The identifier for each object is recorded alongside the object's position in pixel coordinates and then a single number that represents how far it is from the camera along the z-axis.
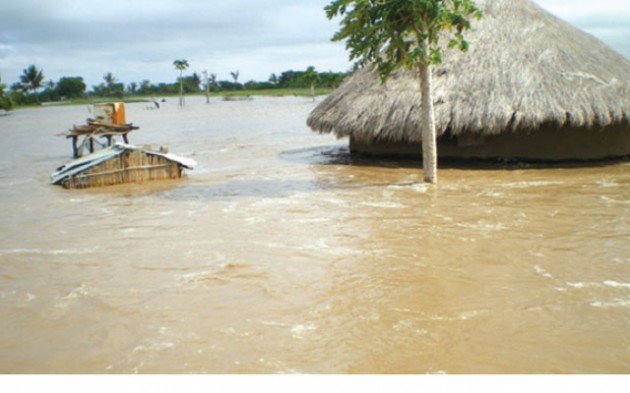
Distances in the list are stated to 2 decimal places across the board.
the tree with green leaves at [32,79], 62.88
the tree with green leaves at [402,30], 7.88
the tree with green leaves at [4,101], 47.32
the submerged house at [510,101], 9.65
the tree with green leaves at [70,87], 80.19
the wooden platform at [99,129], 13.38
